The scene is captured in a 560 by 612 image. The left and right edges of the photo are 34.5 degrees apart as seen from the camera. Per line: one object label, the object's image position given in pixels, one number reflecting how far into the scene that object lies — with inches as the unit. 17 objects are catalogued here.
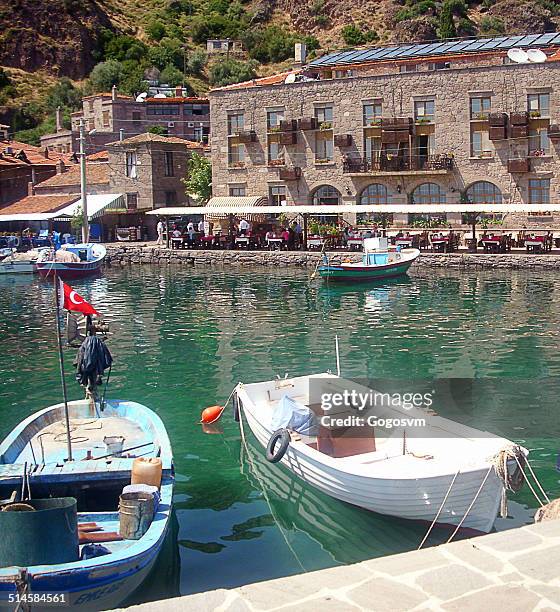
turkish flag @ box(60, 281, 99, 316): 561.3
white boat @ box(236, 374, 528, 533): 405.1
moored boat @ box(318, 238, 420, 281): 1419.8
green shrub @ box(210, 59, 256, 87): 3823.8
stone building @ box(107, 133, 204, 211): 2256.4
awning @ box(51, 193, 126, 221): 2142.0
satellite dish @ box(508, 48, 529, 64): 1871.3
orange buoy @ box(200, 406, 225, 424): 606.2
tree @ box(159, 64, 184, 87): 3860.7
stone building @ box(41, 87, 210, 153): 3110.2
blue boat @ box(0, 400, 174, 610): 323.3
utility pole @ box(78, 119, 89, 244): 1871.3
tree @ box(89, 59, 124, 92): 3870.6
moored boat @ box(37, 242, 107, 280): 1622.4
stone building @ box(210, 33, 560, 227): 1857.8
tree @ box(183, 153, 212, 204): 2263.8
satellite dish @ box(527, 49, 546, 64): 1864.1
